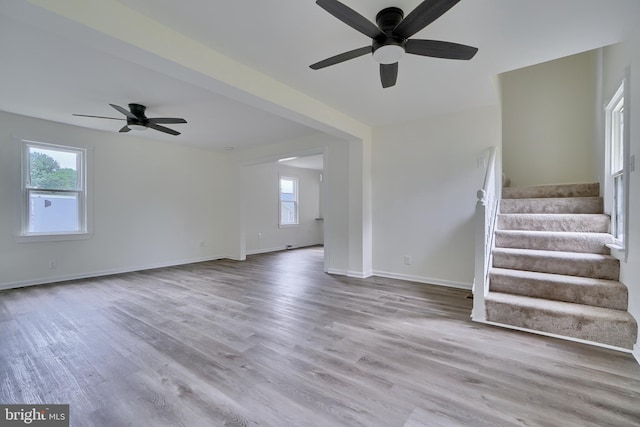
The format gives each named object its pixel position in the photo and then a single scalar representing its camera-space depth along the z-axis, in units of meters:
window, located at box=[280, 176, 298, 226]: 8.51
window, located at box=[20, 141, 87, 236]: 4.37
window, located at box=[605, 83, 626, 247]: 2.85
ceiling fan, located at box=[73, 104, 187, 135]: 3.66
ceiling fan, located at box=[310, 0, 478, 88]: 1.66
